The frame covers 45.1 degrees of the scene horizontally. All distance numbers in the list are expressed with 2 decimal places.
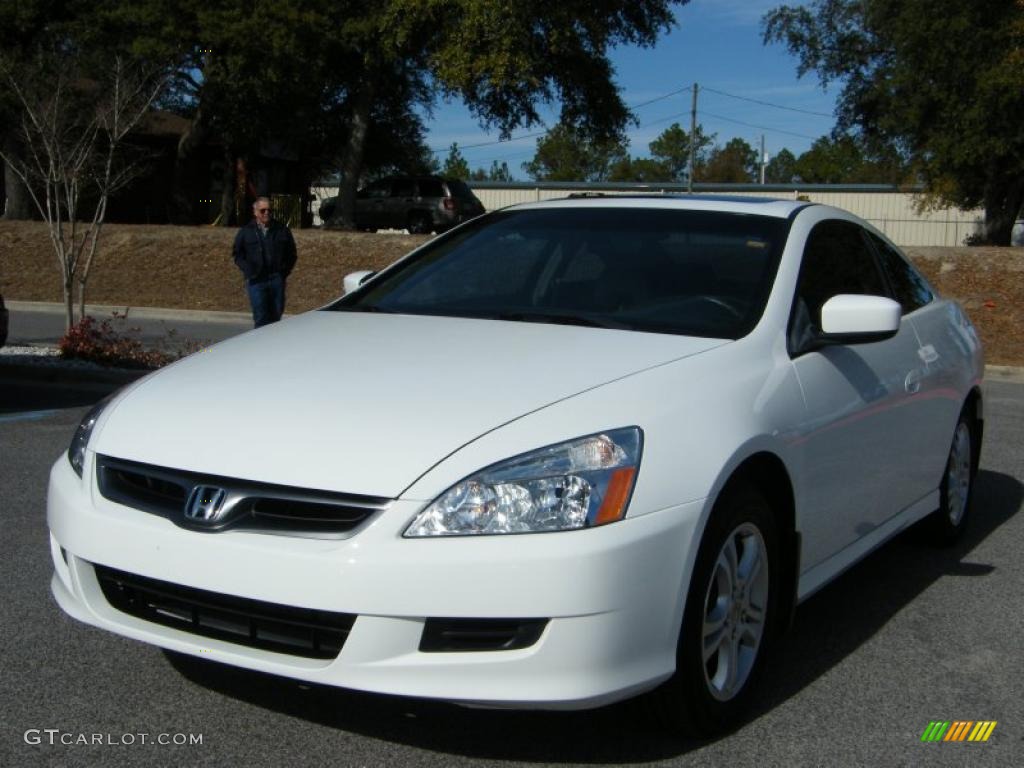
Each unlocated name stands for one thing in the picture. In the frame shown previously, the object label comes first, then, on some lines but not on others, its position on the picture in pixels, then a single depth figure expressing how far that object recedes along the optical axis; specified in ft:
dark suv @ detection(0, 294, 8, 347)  33.09
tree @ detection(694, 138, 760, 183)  313.73
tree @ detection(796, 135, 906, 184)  300.48
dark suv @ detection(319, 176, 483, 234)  114.62
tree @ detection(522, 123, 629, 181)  303.89
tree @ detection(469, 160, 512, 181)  345.51
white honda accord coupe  9.91
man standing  39.68
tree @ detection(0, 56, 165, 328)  48.01
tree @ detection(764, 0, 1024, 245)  85.46
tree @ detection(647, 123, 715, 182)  298.35
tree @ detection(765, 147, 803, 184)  363.56
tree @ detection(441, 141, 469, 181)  339.57
